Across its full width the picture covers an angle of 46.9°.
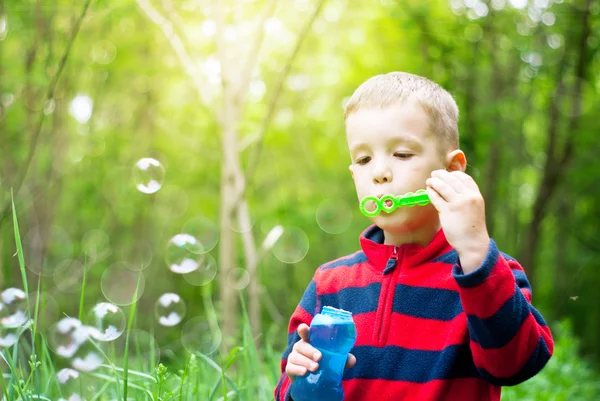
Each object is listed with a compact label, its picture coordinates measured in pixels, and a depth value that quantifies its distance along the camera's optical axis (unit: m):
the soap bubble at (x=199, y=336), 3.10
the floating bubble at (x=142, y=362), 2.07
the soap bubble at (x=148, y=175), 3.24
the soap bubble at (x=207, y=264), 2.98
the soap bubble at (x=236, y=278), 4.62
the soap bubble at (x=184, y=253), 2.93
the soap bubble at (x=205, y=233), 4.50
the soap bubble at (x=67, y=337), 2.24
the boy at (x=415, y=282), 1.43
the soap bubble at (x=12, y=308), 2.47
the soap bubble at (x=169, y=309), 2.76
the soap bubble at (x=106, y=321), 2.29
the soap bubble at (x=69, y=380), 2.18
